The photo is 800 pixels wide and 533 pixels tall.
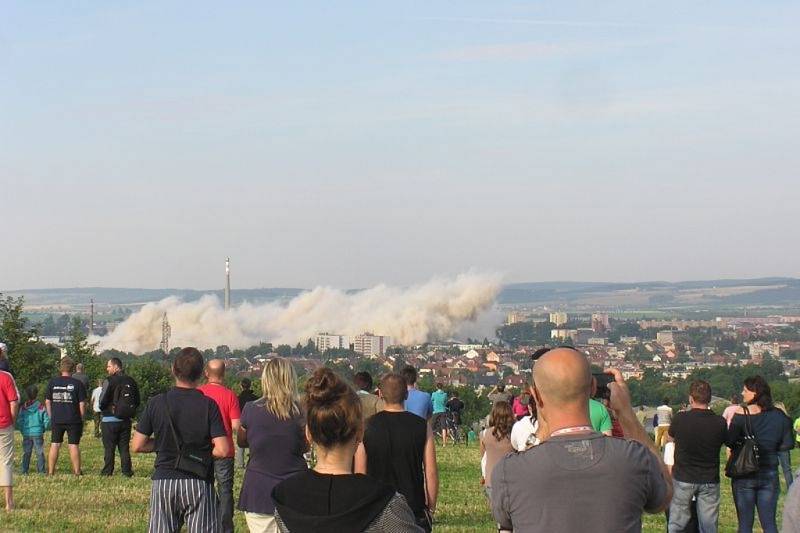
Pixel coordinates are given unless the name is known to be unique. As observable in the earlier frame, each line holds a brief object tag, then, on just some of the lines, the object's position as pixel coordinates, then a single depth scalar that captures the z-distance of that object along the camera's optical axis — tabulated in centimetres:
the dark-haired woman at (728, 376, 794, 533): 1160
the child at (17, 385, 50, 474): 1798
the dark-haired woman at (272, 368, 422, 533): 475
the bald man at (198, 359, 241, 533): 1015
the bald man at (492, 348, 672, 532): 455
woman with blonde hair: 827
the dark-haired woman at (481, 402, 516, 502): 1068
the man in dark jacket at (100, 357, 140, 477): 1666
